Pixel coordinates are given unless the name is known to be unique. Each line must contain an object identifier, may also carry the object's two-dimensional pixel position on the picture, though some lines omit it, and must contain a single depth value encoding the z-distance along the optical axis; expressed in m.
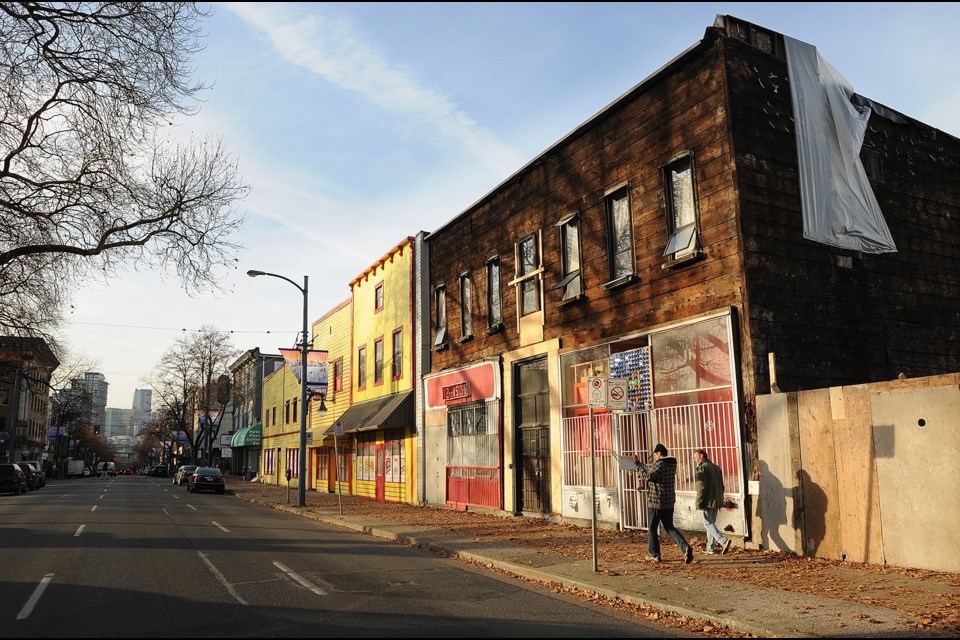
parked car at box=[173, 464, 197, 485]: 45.65
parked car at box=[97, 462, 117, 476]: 90.43
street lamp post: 25.50
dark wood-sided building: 12.24
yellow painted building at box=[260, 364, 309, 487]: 43.25
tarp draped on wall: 13.09
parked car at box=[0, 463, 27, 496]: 37.47
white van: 81.62
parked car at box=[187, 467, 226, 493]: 38.78
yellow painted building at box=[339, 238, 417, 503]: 25.56
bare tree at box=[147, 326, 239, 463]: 67.06
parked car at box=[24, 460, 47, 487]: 47.75
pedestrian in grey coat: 10.70
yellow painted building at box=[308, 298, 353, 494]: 33.16
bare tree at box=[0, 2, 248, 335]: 13.66
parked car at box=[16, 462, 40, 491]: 43.80
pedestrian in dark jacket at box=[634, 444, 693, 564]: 10.58
